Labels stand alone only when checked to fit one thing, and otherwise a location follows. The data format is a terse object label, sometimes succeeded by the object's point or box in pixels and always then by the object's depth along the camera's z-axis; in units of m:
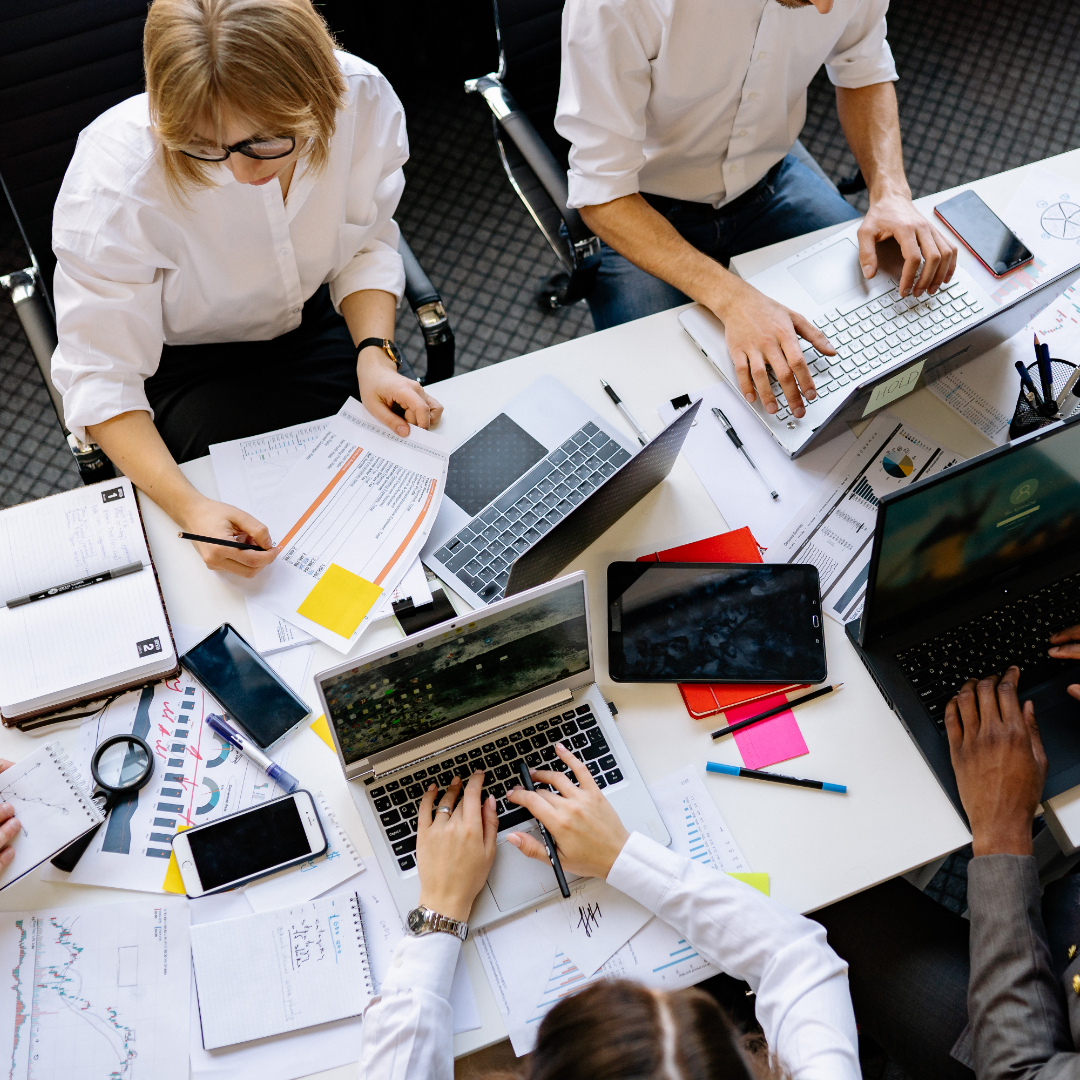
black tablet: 1.27
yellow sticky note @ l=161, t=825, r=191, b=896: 1.15
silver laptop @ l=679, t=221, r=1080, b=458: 1.42
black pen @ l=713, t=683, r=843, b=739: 1.25
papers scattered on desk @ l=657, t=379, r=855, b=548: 1.40
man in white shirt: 1.46
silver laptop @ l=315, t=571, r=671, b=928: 1.08
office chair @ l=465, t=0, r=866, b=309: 1.67
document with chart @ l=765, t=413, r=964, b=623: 1.35
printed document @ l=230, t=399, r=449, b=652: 1.30
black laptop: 1.15
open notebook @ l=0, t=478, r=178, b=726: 1.21
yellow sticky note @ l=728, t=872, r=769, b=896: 1.17
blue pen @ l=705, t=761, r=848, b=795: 1.21
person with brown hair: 0.97
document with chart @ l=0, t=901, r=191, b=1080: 1.06
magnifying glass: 1.18
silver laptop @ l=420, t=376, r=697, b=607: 1.30
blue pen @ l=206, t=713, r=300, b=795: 1.20
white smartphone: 1.15
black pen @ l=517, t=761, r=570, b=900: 1.14
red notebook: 1.26
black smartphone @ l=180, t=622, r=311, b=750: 1.23
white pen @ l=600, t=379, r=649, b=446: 1.45
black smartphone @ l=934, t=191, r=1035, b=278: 1.52
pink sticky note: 1.24
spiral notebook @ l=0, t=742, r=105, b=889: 1.13
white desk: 1.17
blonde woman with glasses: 1.15
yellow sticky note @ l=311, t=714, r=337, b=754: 1.24
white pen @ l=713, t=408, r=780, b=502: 1.41
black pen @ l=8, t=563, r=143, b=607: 1.26
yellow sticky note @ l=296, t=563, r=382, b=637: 1.29
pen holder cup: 1.38
